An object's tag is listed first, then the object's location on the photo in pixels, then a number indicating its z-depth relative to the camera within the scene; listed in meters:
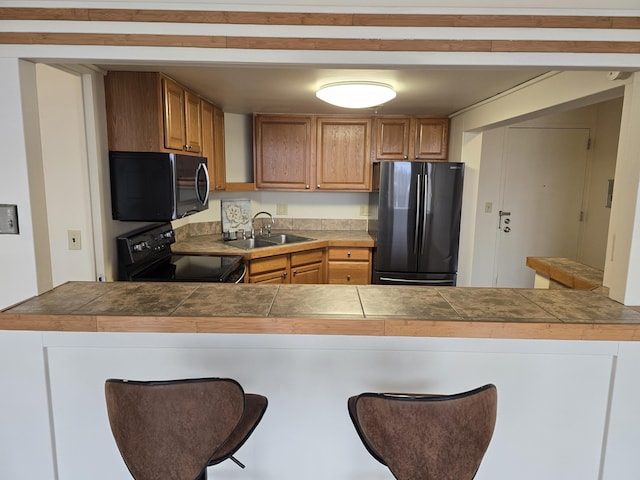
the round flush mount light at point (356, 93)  2.32
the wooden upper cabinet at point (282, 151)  3.64
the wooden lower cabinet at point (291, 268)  3.06
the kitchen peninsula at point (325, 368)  1.29
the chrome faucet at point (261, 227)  3.78
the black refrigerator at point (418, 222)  3.23
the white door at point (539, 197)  3.79
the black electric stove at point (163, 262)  2.19
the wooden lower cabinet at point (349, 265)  3.59
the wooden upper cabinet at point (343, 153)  3.66
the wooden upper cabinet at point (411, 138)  3.61
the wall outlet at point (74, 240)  2.05
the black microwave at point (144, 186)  2.14
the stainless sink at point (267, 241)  3.44
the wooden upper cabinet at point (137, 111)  2.11
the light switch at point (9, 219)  1.45
